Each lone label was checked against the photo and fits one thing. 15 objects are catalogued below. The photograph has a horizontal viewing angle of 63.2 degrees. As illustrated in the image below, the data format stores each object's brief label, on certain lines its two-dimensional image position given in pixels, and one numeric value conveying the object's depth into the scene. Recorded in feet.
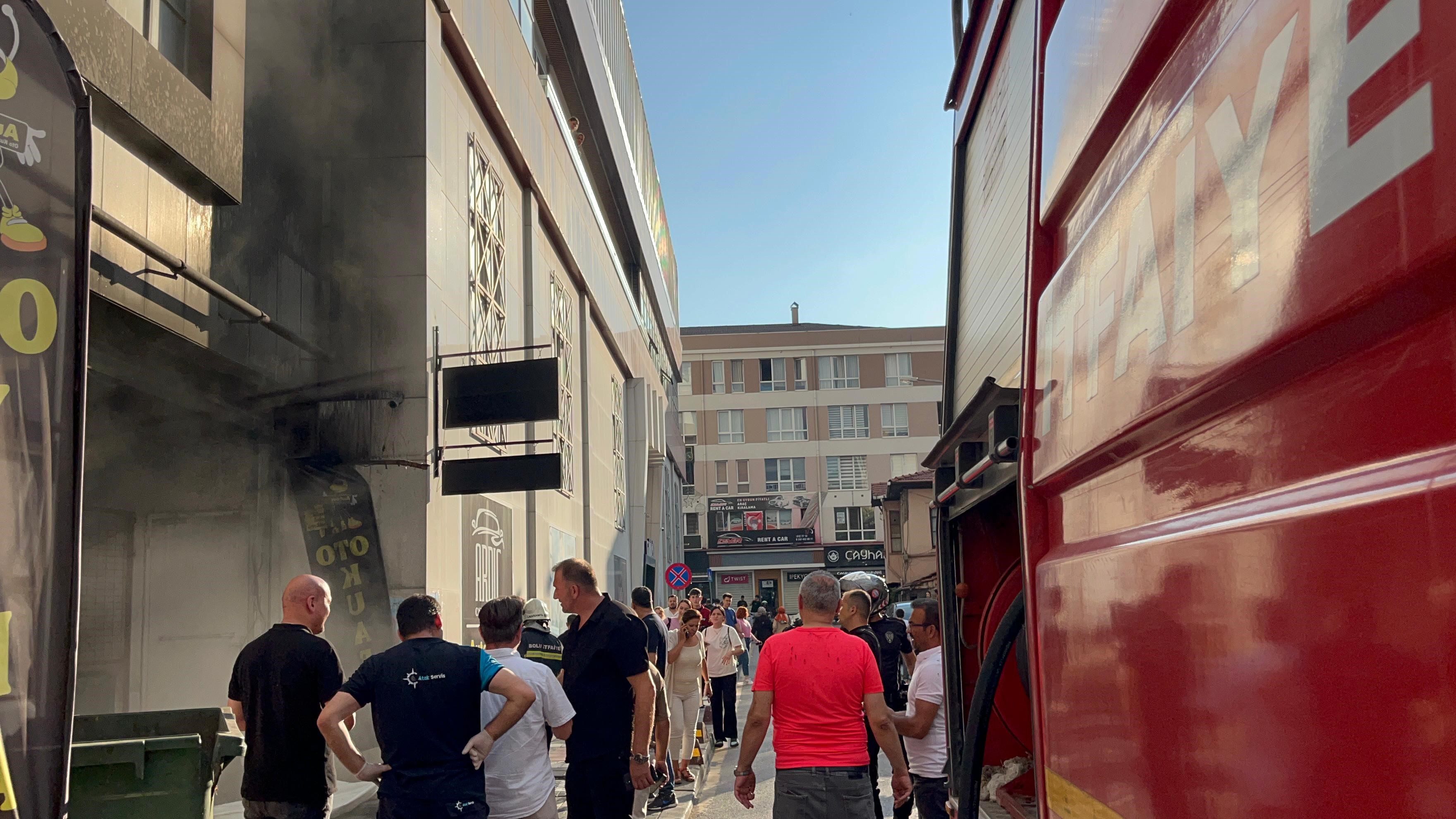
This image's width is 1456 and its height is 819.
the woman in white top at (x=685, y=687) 36.76
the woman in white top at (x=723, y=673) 45.73
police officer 26.53
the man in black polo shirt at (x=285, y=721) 16.67
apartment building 198.59
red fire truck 3.27
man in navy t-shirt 14.84
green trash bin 16.34
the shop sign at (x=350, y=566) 35.88
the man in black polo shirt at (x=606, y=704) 18.72
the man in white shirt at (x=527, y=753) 16.58
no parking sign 86.74
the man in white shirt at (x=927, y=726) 19.62
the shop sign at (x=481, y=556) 43.01
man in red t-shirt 16.89
